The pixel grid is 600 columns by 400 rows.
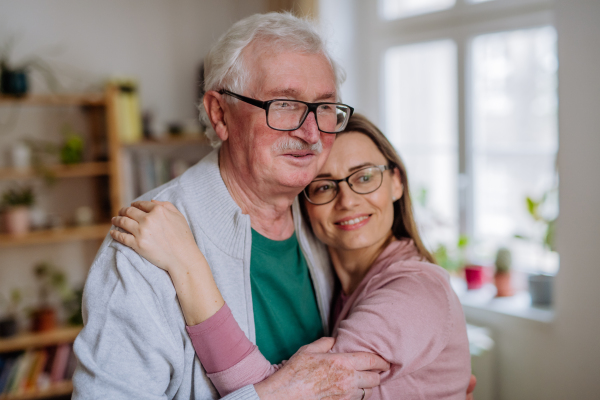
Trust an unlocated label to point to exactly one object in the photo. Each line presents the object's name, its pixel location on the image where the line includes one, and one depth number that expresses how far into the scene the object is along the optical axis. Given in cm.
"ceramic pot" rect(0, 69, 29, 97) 294
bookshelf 301
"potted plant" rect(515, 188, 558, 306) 260
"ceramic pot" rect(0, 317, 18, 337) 304
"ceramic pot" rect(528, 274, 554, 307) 261
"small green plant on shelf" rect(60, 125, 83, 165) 318
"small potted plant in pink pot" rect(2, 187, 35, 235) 303
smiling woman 104
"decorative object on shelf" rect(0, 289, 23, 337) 304
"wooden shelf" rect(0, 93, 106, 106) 296
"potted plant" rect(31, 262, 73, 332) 319
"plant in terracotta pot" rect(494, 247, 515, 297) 281
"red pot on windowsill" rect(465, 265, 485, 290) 299
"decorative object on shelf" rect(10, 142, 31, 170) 314
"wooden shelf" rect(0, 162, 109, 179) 301
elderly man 98
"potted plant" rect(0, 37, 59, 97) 295
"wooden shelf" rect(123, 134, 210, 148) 329
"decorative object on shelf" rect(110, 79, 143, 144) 328
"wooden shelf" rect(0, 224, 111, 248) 301
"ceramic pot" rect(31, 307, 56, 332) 317
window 277
